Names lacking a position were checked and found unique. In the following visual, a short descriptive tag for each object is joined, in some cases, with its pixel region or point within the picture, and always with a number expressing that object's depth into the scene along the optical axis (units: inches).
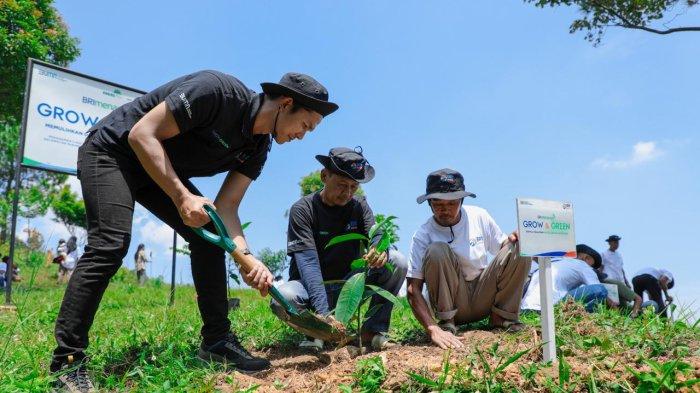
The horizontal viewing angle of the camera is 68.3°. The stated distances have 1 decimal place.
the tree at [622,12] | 328.8
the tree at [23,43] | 475.5
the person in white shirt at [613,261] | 359.9
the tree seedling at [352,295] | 94.3
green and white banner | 238.3
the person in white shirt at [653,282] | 297.9
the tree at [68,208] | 1023.6
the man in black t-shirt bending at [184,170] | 87.0
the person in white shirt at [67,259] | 494.6
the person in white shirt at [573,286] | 177.6
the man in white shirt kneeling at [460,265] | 119.2
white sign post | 86.6
